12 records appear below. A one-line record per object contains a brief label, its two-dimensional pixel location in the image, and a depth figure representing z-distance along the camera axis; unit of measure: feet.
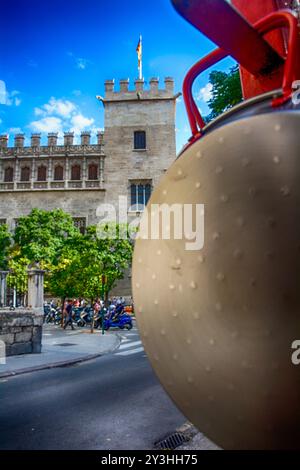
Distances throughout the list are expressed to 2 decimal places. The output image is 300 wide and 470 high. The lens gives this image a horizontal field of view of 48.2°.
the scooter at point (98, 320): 57.80
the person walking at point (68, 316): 57.77
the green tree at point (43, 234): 78.95
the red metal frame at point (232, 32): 2.57
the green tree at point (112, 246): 66.53
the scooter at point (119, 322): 56.13
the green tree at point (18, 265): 39.09
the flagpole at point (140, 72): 110.83
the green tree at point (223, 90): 28.02
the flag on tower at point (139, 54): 117.50
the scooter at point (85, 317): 61.36
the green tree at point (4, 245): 87.25
